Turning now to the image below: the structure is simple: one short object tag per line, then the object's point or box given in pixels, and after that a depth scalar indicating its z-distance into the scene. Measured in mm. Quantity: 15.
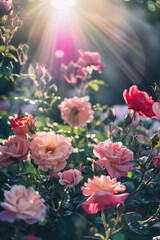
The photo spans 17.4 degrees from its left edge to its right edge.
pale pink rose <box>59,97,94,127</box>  1628
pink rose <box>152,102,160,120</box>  1139
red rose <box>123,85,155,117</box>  1238
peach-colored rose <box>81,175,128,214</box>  963
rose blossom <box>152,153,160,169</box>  1123
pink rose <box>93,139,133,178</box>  1086
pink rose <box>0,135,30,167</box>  1067
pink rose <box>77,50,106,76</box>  1865
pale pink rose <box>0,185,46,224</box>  883
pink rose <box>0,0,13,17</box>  1271
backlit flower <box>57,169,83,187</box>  1048
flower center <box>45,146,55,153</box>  1080
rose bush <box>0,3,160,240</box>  970
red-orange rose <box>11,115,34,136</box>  1119
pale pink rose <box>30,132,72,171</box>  1062
